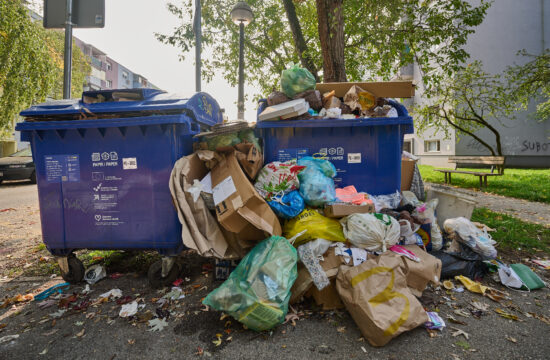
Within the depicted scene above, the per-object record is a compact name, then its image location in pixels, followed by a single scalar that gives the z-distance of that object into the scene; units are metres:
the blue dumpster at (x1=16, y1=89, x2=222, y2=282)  2.55
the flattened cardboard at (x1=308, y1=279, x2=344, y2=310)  2.15
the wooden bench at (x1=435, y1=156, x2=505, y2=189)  8.07
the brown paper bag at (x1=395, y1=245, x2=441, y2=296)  2.20
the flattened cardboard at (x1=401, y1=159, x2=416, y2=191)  3.80
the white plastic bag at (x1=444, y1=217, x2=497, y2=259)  2.65
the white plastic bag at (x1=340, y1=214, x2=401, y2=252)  2.24
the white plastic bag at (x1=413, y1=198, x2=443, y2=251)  2.76
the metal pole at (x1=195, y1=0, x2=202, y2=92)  5.70
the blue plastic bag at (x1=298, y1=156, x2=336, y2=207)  2.50
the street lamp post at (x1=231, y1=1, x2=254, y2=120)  6.81
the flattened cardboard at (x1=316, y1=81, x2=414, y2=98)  3.35
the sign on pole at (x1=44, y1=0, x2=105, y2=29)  3.46
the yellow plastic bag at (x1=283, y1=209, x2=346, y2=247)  2.31
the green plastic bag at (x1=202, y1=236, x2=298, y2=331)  1.81
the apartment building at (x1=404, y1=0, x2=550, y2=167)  15.58
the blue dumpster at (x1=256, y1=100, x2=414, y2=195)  2.87
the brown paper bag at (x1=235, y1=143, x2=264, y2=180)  2.59
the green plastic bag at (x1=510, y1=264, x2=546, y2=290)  2.46
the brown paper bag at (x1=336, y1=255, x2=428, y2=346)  1.76
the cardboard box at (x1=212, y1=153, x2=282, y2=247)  2.20
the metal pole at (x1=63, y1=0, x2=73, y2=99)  3.42
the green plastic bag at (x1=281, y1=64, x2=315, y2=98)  3.08
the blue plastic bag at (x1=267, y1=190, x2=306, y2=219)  2.39
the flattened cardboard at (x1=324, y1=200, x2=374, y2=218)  2.38
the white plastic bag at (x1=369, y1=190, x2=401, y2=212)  2.72
